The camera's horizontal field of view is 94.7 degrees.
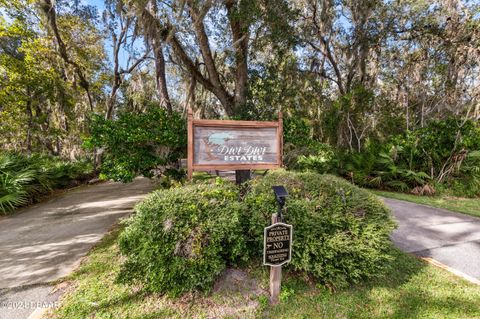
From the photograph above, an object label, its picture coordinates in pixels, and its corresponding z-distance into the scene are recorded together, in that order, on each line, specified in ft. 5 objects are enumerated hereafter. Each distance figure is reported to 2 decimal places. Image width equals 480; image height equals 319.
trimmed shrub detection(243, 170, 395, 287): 7.32
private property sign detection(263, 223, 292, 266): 6.45
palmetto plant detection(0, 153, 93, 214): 16.83
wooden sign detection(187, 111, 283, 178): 10.60
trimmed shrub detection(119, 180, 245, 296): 6.77
